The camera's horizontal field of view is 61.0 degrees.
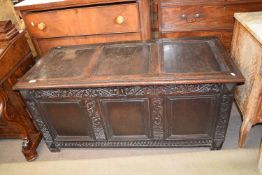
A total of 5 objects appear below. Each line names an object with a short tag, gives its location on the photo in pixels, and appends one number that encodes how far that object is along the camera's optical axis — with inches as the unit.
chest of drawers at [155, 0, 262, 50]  63.2
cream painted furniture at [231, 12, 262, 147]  50.6
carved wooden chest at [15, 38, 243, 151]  49.9
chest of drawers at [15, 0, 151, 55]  62.5
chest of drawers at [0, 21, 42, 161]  57.7
